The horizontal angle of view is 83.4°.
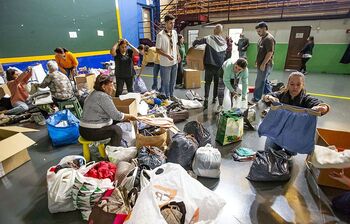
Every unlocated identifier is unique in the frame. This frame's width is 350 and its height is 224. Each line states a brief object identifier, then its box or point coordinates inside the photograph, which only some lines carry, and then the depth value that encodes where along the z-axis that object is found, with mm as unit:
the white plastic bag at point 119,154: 2082
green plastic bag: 2549
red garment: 1748
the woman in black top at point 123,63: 3502
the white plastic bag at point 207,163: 1998
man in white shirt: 3532
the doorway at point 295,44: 7630
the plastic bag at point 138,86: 4652
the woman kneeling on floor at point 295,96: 1898
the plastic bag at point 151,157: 1930
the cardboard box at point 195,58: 3966
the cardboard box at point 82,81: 5023
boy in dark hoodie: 3471
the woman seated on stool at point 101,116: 2059
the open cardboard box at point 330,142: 1874
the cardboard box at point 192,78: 5312
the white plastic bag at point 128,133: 2488
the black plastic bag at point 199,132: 2451
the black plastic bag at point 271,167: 1919
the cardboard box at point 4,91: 3863
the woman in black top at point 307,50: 6852
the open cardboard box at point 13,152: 2176
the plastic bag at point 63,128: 2668
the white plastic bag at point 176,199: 1032
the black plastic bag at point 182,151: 2121
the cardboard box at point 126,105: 2664
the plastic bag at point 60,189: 1616
